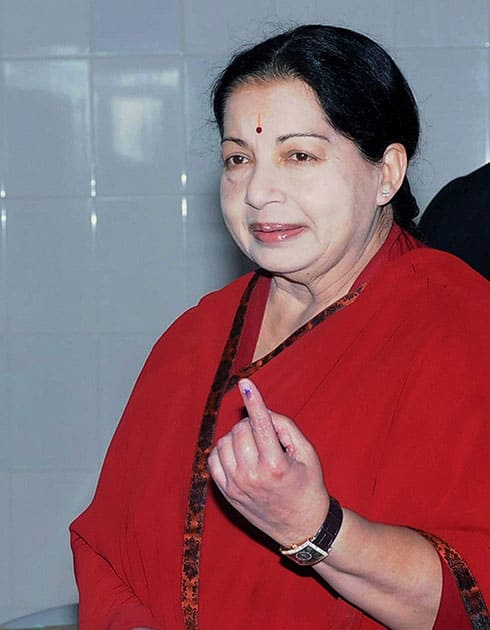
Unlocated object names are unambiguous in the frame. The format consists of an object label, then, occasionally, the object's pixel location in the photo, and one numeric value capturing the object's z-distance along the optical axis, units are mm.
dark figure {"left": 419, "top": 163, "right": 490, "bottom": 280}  4739
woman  3497
